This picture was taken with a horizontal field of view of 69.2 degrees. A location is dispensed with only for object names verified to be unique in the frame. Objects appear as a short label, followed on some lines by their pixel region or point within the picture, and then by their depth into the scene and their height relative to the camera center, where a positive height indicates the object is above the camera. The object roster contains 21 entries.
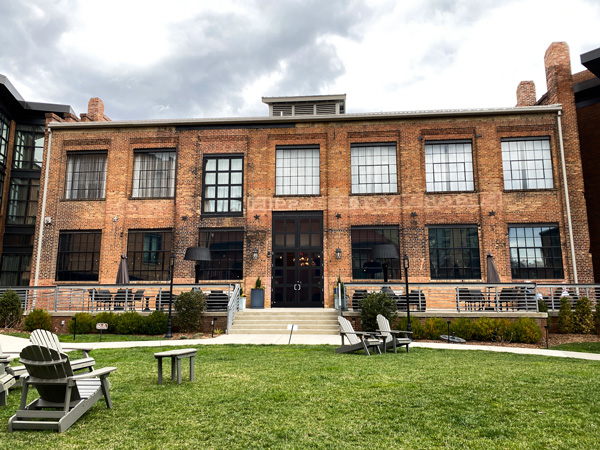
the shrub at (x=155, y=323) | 15.22 -1.03
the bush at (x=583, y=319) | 14.84 -0.87
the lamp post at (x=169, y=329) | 14.37 -1.18
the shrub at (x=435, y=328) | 14.33 -1.13
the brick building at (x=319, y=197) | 19.61 +4.48
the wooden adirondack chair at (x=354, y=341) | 10.27 -1.15
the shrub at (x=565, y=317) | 14.86 -0.80
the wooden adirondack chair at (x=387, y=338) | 10.73 -1.10
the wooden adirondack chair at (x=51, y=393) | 4.71 -1.13
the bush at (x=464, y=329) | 14.17 -1.15
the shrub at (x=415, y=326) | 14.39 -1.09
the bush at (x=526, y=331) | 13.66 -1.18
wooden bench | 6.76 -1.05
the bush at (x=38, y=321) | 15.52 -0.97
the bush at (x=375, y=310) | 14.57 -0.55
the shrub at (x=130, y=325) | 15.32 -1.10
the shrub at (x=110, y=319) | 15.47 -0.90
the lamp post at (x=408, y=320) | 13.84 -0.85
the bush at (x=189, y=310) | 15.27 -0.58
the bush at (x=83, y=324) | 15.53 -1.10
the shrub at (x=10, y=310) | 15.84 -0.60
